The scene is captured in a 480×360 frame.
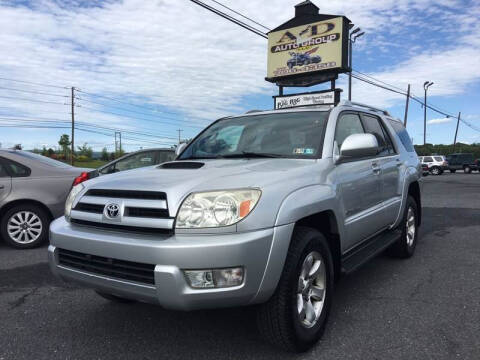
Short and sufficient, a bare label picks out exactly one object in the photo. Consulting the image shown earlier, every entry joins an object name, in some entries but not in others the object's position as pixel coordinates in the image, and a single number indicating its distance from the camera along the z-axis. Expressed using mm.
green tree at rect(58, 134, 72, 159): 123556
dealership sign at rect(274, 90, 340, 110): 18469
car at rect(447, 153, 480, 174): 34062
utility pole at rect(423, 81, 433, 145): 48019
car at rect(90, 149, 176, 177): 8492
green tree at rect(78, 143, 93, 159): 132088
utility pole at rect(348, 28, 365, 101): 25344
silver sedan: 5723
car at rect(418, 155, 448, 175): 32312
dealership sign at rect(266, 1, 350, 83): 18781
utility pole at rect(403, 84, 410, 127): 41756
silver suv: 2283
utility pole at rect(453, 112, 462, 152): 63941
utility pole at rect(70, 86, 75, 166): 51416
